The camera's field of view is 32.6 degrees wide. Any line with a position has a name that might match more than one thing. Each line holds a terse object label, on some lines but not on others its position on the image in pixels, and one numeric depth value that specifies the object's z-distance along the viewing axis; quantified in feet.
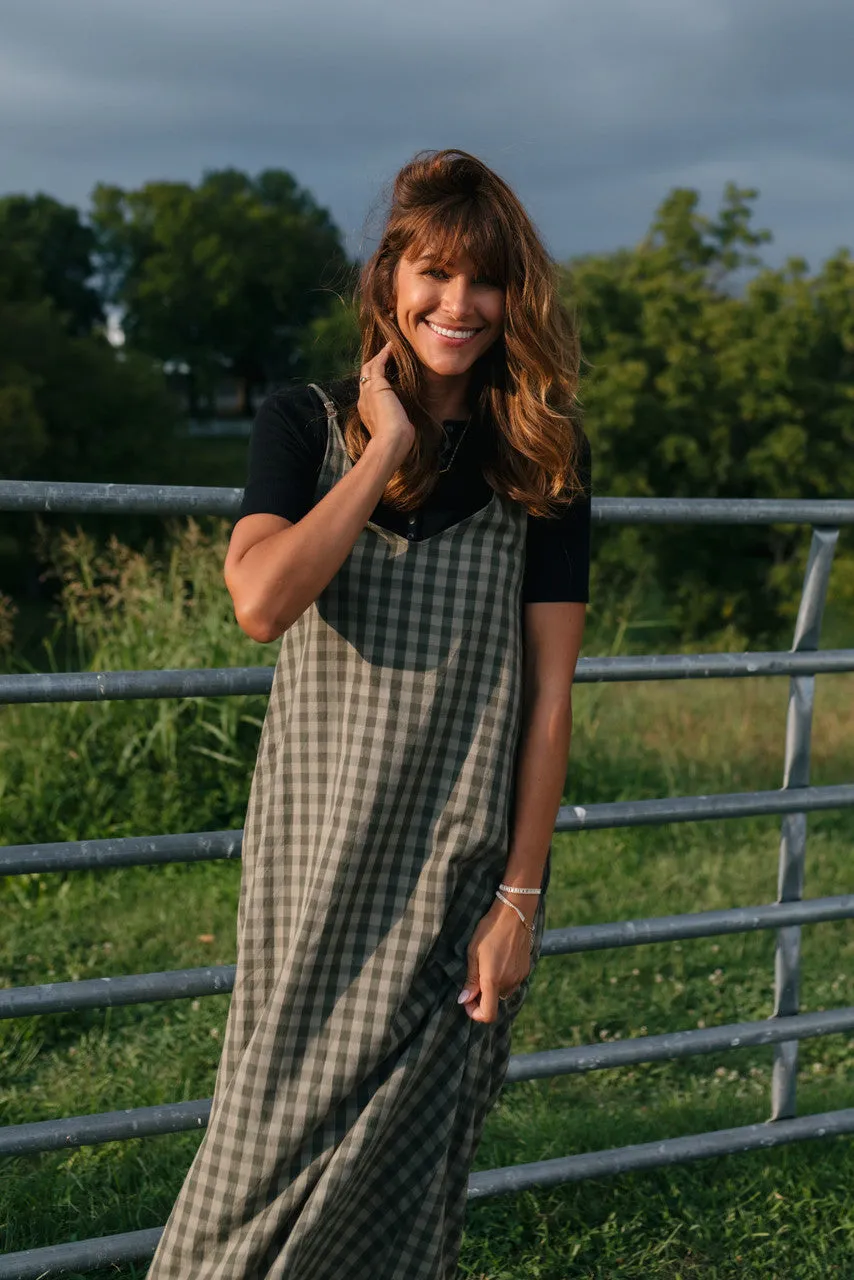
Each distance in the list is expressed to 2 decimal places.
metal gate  7.75
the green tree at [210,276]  136.98
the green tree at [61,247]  117.50
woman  6.39
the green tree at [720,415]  54.13
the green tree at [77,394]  68.49
